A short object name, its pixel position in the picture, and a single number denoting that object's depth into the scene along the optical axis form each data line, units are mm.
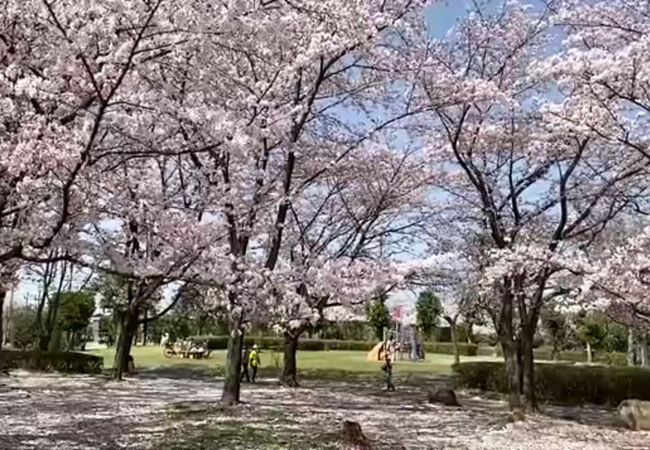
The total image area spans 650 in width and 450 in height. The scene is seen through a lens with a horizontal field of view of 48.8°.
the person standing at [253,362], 20378
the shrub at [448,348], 34750
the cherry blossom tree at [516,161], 11828
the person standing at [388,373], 17891
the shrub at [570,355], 26484
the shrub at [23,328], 32969
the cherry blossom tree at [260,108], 7055
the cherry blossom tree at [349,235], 10891
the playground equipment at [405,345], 29066
